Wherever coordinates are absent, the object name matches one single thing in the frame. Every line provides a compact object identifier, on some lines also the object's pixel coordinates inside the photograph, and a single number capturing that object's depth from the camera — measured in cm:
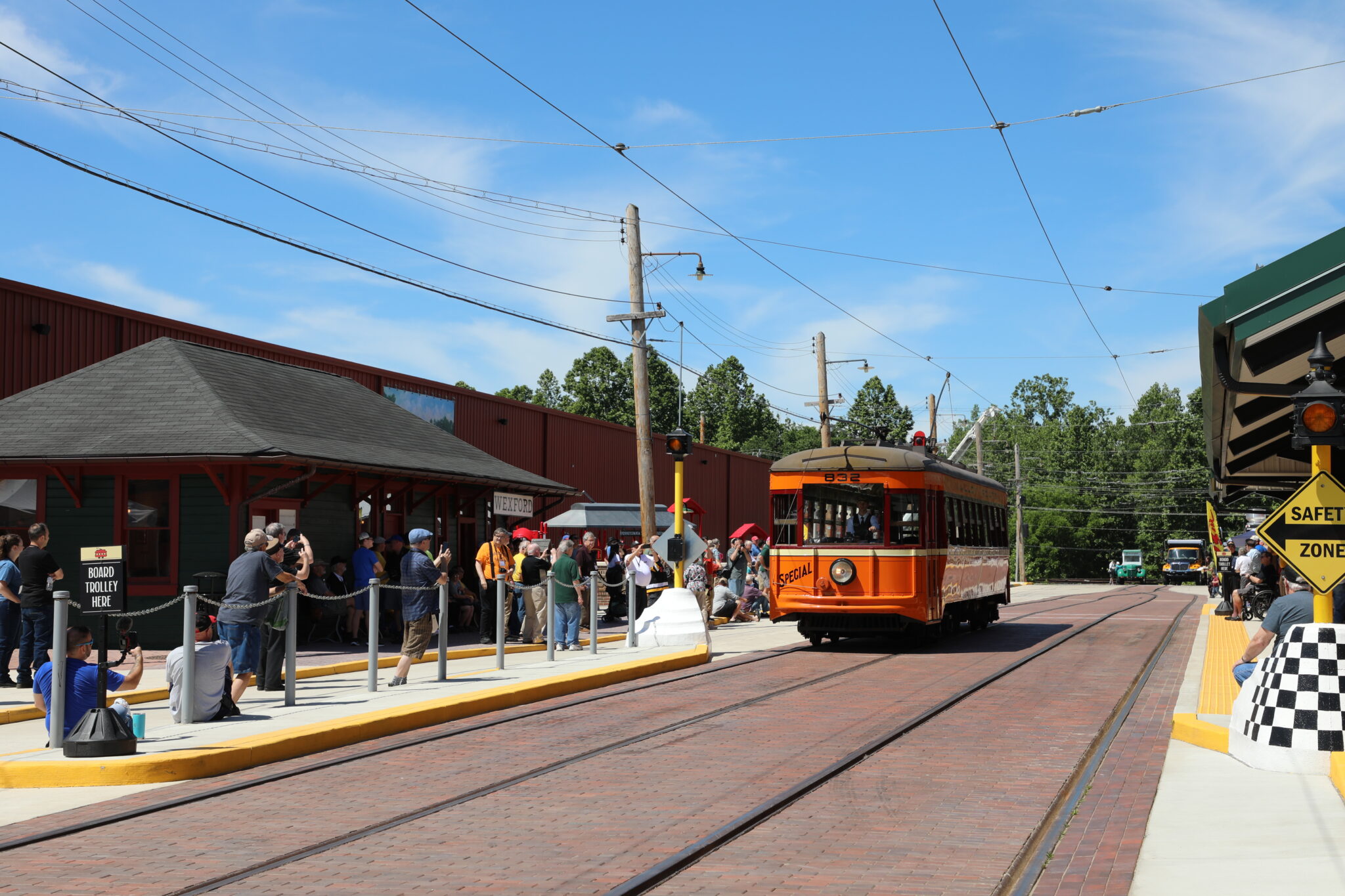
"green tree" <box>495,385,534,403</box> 11662
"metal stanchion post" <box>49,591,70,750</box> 974
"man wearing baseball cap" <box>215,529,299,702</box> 1215
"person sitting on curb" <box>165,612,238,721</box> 1156
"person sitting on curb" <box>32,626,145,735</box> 1036
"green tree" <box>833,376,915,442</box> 11025
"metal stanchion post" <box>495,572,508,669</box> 1628
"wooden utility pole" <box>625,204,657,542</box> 2502
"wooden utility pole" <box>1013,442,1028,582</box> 7225
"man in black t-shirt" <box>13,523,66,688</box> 1386
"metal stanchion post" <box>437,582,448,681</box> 1501
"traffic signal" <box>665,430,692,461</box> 2025
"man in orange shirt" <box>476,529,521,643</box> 2000
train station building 1953
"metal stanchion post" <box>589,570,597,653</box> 1958
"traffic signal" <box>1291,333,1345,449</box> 888
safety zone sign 930
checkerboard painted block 897
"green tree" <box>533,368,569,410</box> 11631
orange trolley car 2027
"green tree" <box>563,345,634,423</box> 10381
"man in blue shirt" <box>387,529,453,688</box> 1441
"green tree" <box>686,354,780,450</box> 11231
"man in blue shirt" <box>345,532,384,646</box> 2058
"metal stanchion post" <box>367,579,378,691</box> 1366
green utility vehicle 9412
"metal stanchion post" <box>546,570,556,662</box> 1797
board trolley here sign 993
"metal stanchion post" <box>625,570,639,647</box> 2078
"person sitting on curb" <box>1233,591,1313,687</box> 990
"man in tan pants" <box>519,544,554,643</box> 2059
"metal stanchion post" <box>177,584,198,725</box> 1091
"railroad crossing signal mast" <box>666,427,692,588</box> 2033
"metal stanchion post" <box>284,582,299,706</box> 1259
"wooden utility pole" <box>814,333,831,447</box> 3554
